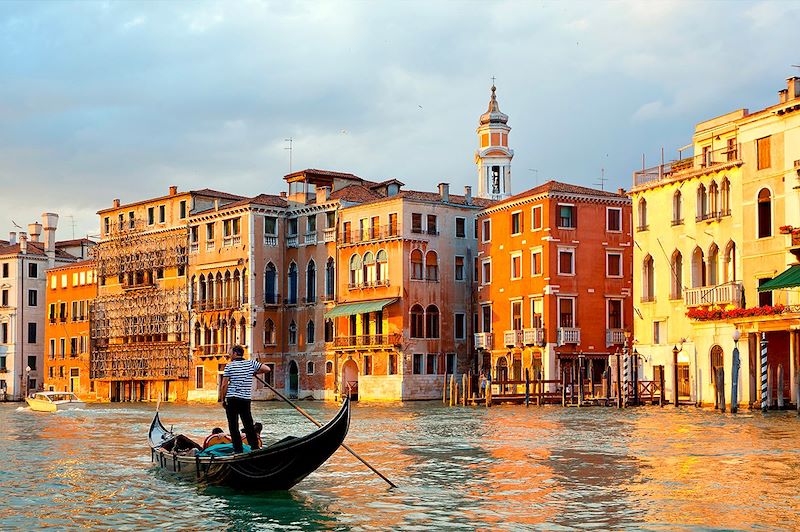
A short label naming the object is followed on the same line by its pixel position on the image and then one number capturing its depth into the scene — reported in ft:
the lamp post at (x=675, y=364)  115.21
